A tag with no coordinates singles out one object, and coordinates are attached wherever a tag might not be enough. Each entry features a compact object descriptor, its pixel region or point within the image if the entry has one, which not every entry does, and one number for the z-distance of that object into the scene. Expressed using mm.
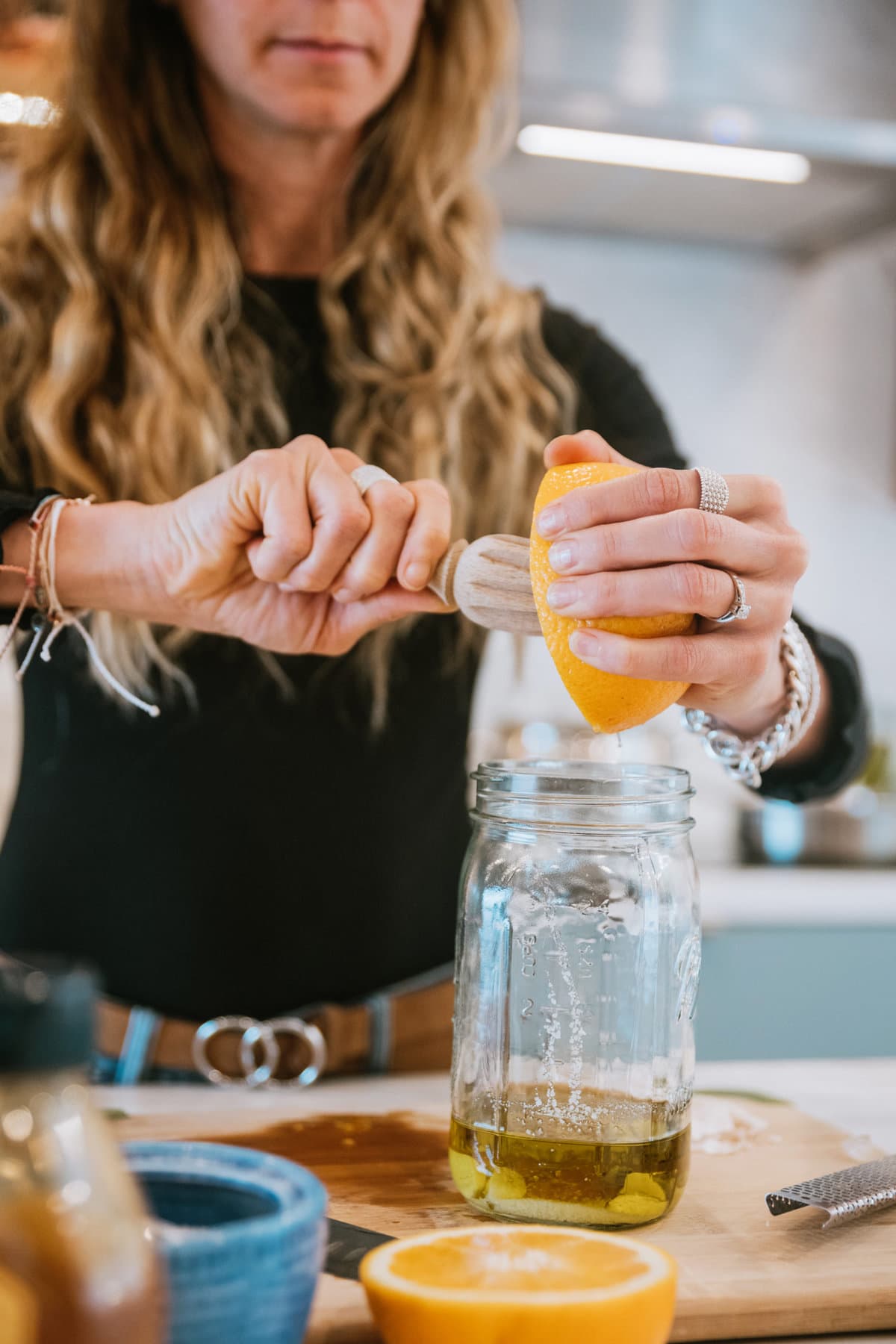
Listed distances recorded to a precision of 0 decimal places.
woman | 1091
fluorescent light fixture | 2051
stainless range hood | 1948
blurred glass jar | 332
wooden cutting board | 568
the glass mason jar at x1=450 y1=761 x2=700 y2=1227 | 666
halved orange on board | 464
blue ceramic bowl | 422
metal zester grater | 638
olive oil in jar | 641
